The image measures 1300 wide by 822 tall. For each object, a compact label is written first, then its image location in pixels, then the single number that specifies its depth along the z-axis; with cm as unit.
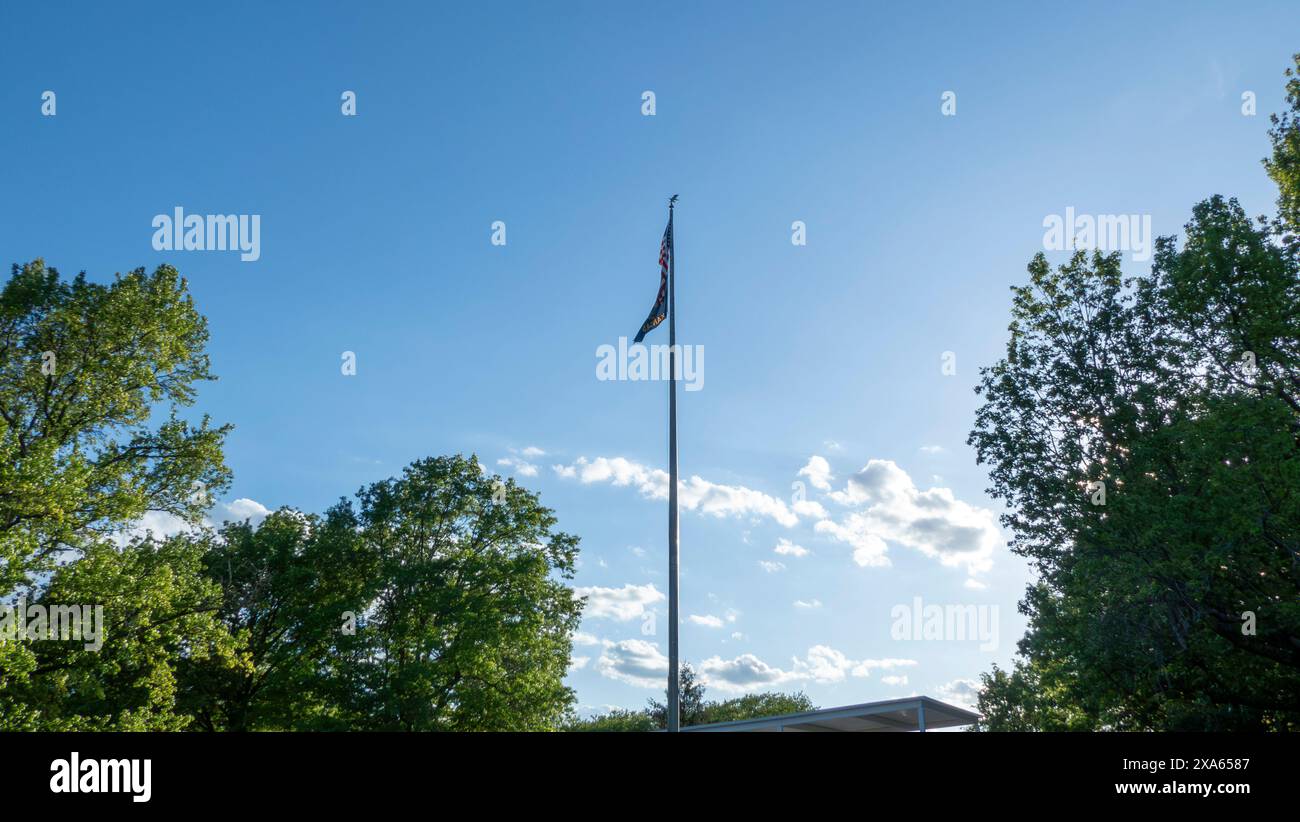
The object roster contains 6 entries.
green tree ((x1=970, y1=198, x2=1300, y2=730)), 2019
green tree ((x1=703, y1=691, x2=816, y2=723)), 7533
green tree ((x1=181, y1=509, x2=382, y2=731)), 3162
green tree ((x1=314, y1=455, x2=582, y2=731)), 3002
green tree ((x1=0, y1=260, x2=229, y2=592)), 2094
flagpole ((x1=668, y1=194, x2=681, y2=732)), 1592
